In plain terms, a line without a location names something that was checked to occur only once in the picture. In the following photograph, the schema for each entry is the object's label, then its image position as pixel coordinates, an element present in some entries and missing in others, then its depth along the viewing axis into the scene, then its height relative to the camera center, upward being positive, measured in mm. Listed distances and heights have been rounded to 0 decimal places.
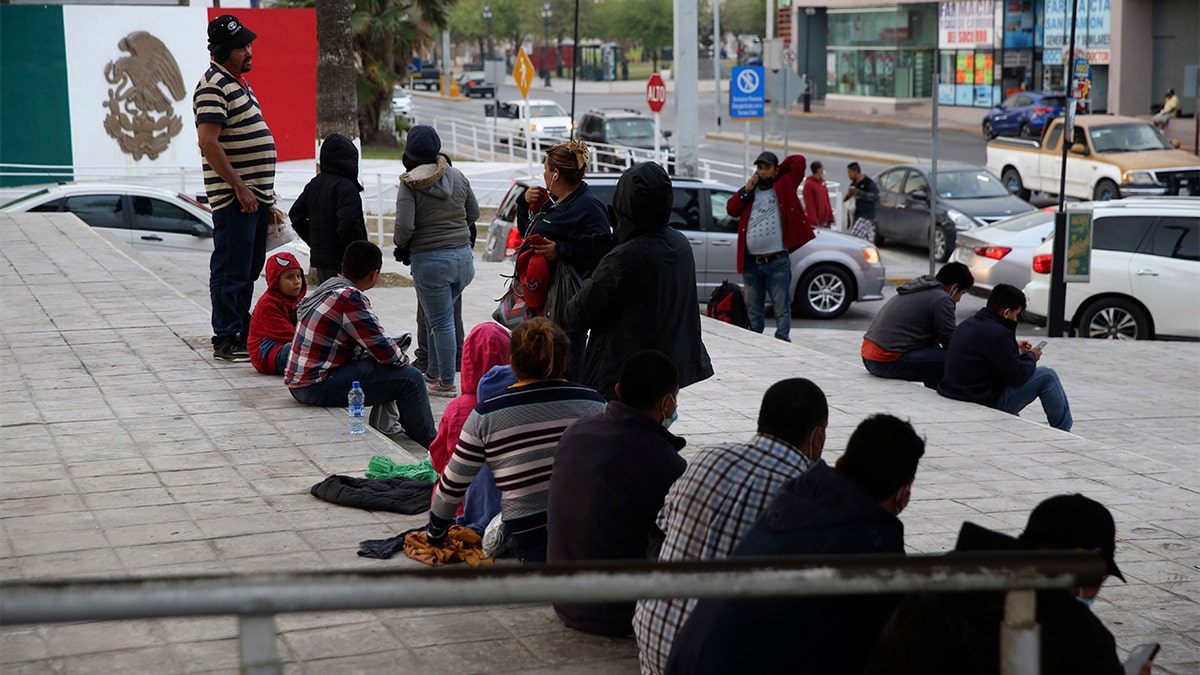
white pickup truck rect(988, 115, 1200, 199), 24156 -805
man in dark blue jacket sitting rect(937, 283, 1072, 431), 9117 -1733
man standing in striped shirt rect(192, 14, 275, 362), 8078 -296
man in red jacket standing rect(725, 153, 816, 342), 12227 -966
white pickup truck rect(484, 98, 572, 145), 38969 +125
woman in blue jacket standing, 7164 -535
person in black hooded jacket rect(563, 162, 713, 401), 6332 -779
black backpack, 12746 -1753
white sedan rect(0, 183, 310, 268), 17062 -1108
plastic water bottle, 7301 -1566
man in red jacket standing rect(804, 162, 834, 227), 19594 -1150
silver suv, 15398 -1536
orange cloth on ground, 5234 -1681
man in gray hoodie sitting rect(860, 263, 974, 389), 10125 -1615
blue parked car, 39844 +189
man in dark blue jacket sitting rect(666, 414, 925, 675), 3248 -1167
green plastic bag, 6422 -1665
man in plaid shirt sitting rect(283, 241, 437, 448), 7453 -1302
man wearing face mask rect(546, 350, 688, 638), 4367 -1144
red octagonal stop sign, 24722 +564
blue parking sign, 22734 +507
